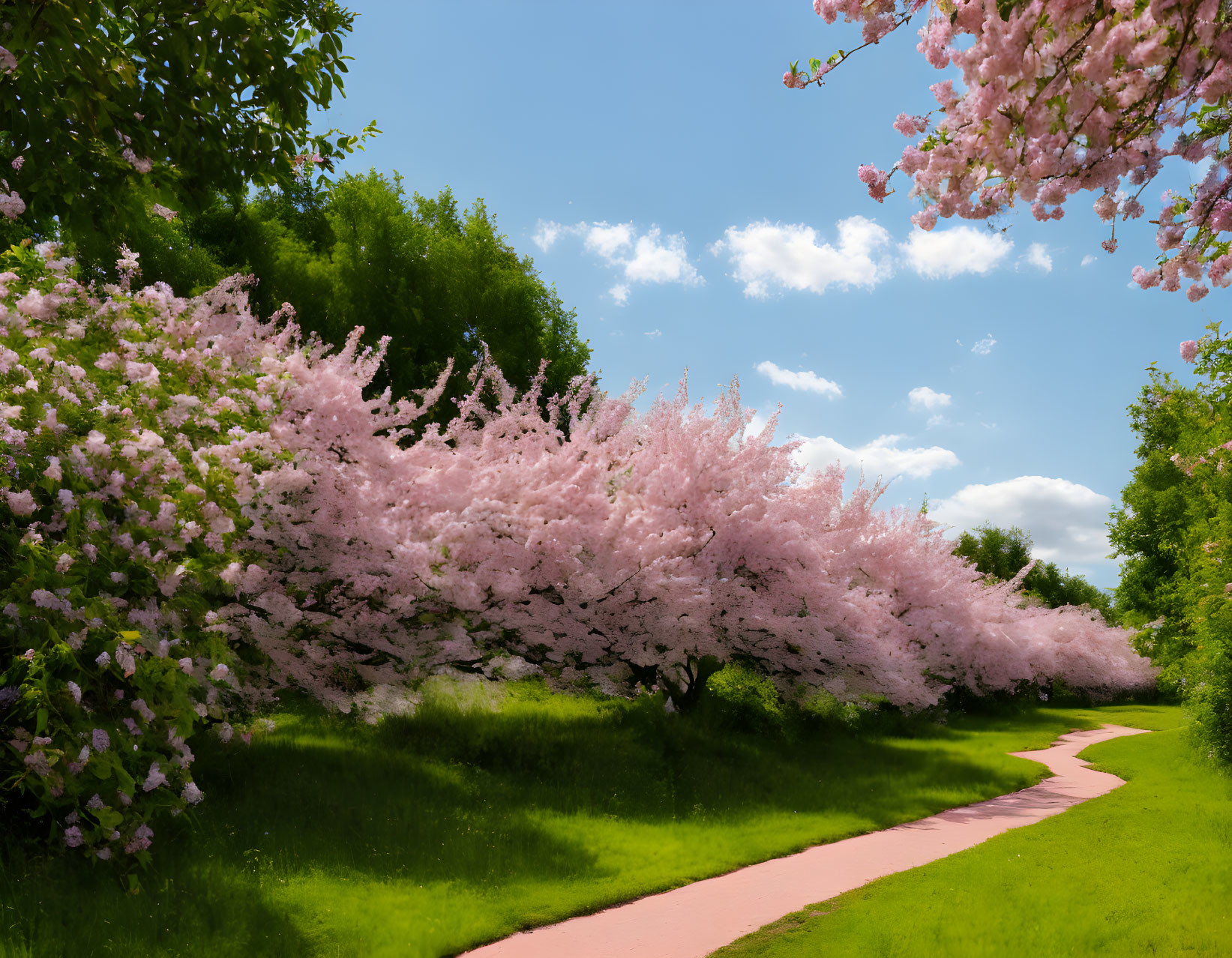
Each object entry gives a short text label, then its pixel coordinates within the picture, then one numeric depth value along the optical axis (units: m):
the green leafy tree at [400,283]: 27.80
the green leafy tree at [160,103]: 8.73
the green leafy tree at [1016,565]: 55.03
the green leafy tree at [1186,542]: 17.08
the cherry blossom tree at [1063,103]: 4.23
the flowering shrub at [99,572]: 6.92
